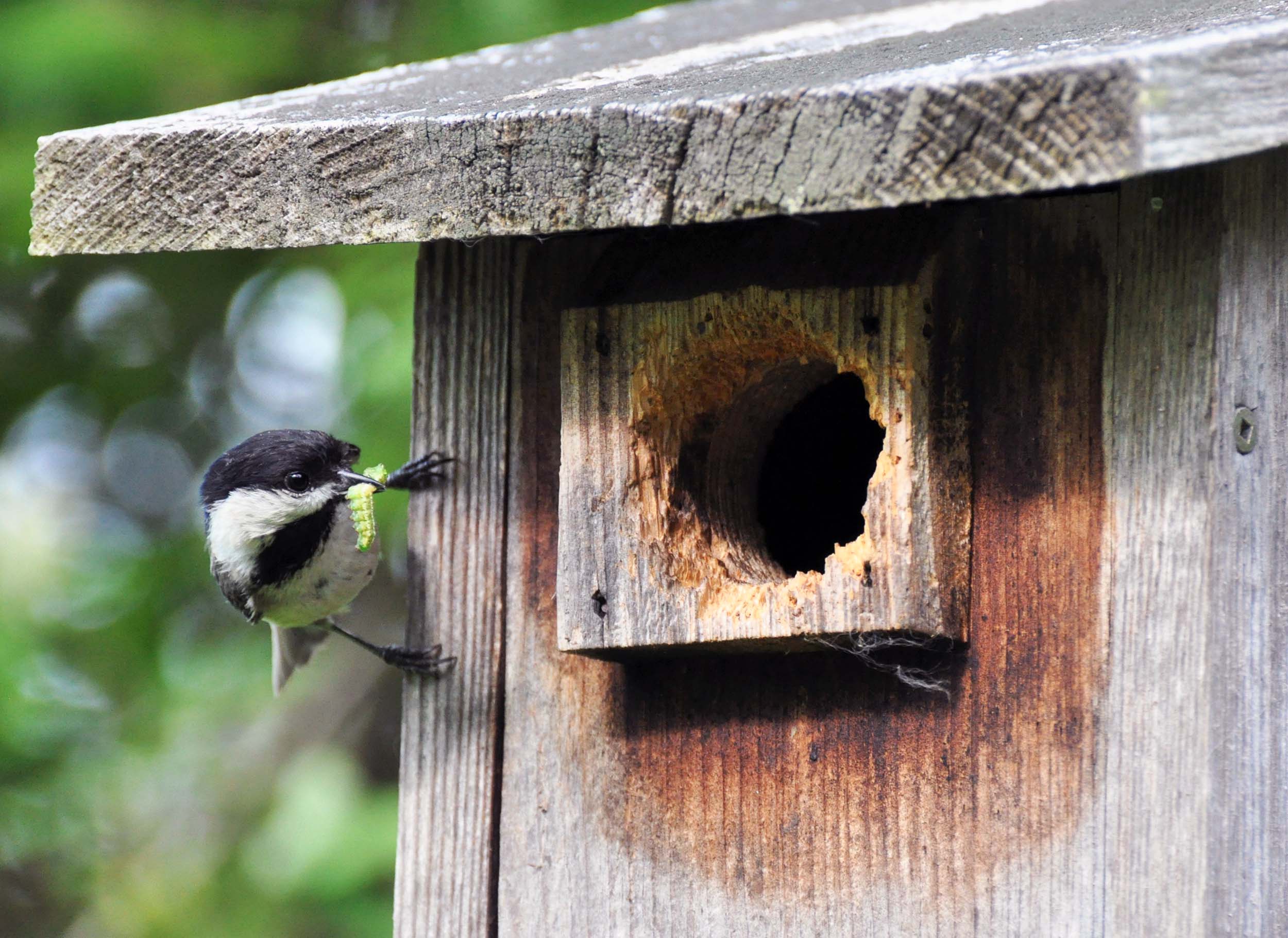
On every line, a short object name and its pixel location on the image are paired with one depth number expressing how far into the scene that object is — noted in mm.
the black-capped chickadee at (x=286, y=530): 4284
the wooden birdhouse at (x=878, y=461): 4130
